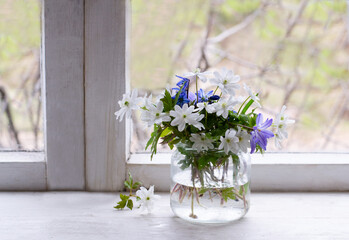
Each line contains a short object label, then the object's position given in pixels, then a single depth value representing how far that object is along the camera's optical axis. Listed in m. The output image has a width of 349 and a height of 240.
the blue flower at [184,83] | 1.04
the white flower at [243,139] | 0.99
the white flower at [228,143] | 0.98
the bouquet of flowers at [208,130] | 0.99
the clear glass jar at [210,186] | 1.05
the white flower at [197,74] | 1.00
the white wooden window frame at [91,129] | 1.22
